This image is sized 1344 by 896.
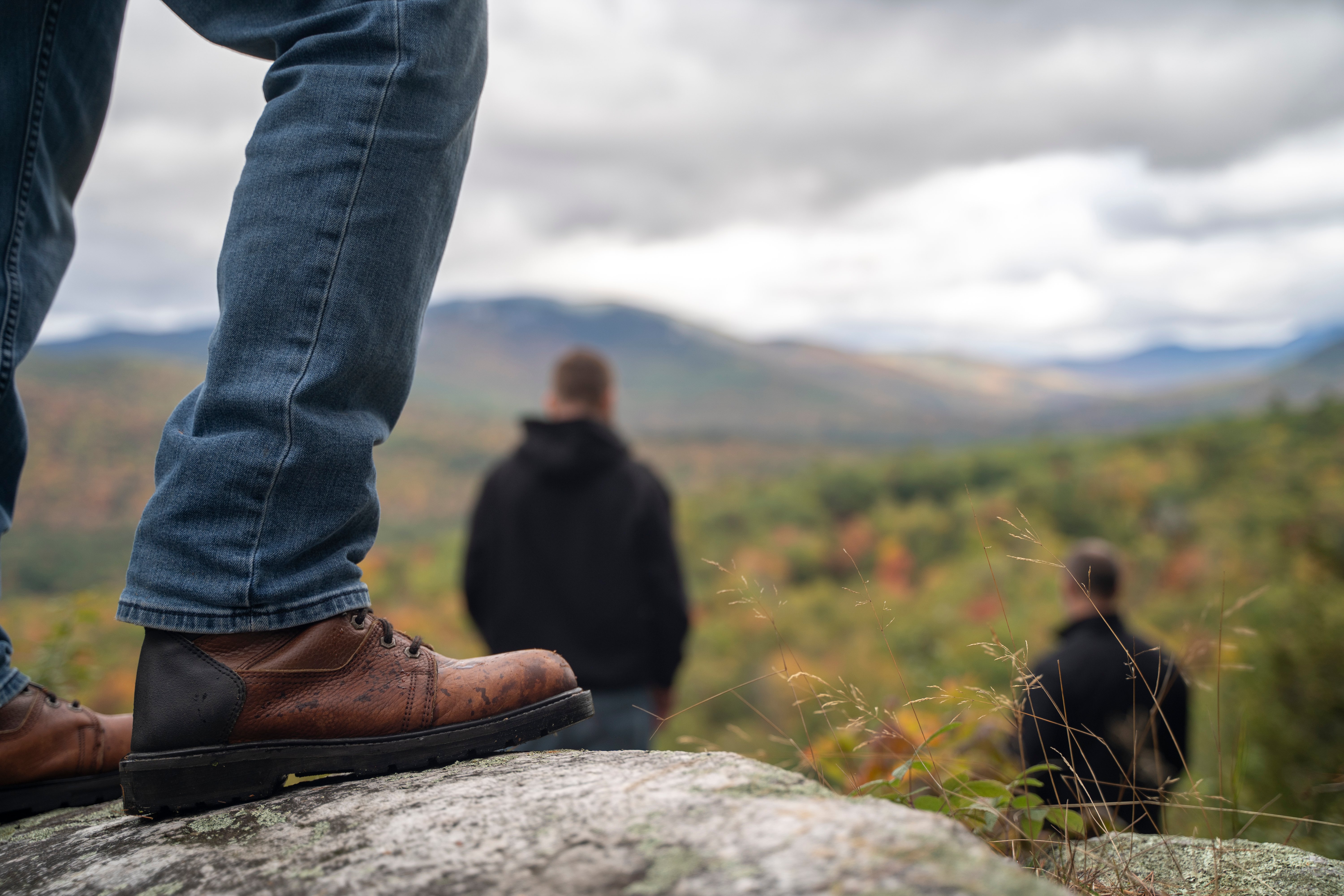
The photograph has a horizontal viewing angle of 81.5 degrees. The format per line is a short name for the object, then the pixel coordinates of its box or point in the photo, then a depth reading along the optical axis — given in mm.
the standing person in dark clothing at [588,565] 3451
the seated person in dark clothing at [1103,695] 2920
